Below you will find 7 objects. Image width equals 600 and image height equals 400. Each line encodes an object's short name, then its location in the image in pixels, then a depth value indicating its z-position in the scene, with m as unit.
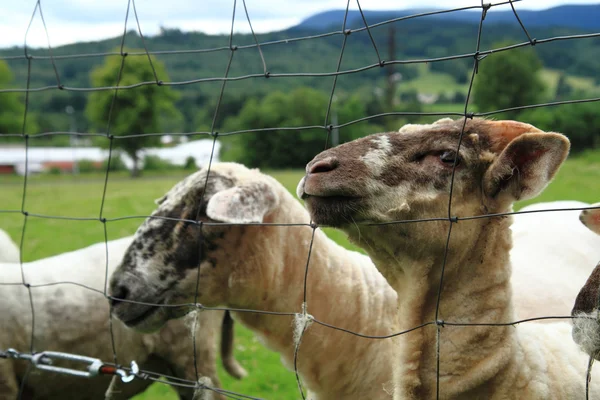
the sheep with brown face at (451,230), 2.07
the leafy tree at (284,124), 25.14
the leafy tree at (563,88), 47.50
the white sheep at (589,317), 1.83
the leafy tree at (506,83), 31.52
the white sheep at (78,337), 3.99
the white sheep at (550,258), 3.09
